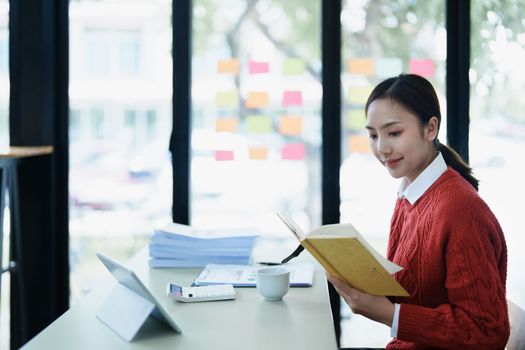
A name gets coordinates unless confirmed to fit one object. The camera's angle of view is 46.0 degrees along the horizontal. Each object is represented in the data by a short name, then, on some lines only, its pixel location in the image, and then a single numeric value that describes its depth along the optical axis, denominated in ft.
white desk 4.32
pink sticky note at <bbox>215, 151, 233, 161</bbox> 9.71
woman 4.58
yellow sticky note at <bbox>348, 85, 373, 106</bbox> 9.55
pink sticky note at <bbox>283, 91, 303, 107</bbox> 9.62
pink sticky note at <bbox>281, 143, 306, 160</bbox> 9.66
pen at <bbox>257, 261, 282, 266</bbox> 6.95
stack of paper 6.80
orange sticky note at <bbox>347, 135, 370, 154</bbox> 9.56
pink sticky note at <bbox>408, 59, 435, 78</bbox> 9.57
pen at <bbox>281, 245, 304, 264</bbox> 5.87
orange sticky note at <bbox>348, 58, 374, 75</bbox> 9.53
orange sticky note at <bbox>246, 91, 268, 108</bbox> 9.66
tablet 4.42
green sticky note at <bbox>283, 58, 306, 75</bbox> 9.59
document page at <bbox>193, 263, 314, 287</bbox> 5.96
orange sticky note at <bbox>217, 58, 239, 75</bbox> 9.67
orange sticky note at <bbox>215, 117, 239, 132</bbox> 9.67
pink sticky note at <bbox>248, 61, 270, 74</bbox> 9.64
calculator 5.40
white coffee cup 5.41
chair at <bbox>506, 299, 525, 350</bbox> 4.84
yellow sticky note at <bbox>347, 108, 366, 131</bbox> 9.55
